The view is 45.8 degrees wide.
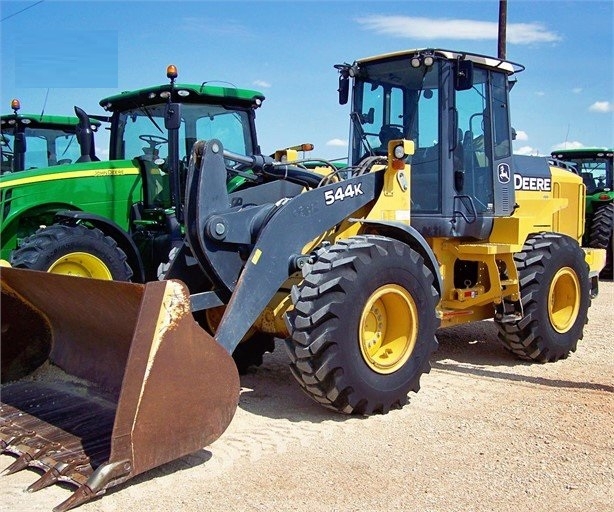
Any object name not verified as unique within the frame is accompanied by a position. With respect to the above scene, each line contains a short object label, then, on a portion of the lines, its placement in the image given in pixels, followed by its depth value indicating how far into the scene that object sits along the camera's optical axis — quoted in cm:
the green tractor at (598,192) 1260
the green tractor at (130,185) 701
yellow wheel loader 378
